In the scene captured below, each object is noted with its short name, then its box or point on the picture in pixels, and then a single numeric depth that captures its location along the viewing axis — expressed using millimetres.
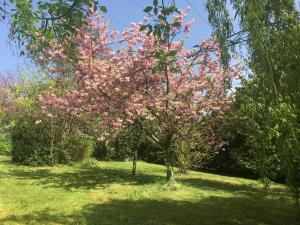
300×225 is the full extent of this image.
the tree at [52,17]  3813
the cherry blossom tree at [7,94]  19219
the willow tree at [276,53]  4293
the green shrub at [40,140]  11562
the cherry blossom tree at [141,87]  8527
